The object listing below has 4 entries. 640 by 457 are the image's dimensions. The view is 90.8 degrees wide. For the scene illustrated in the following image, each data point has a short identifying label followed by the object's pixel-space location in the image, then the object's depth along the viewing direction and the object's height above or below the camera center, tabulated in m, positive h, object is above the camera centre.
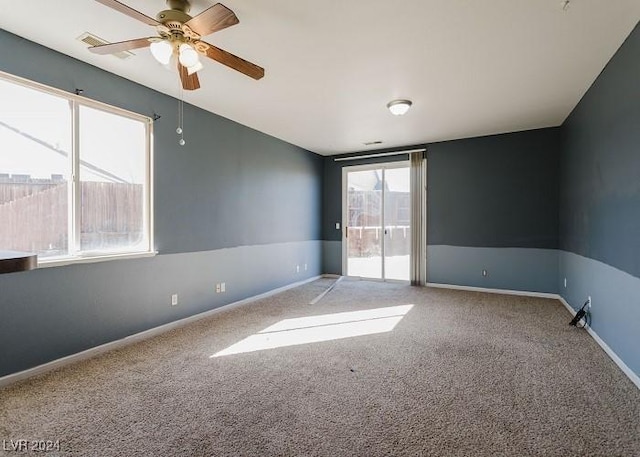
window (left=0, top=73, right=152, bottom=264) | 2.44 +0.46
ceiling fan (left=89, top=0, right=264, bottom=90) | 1.79 +1.19
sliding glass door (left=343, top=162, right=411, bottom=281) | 6.05 +0.09
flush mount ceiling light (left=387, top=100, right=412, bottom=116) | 3.64 +1.39
